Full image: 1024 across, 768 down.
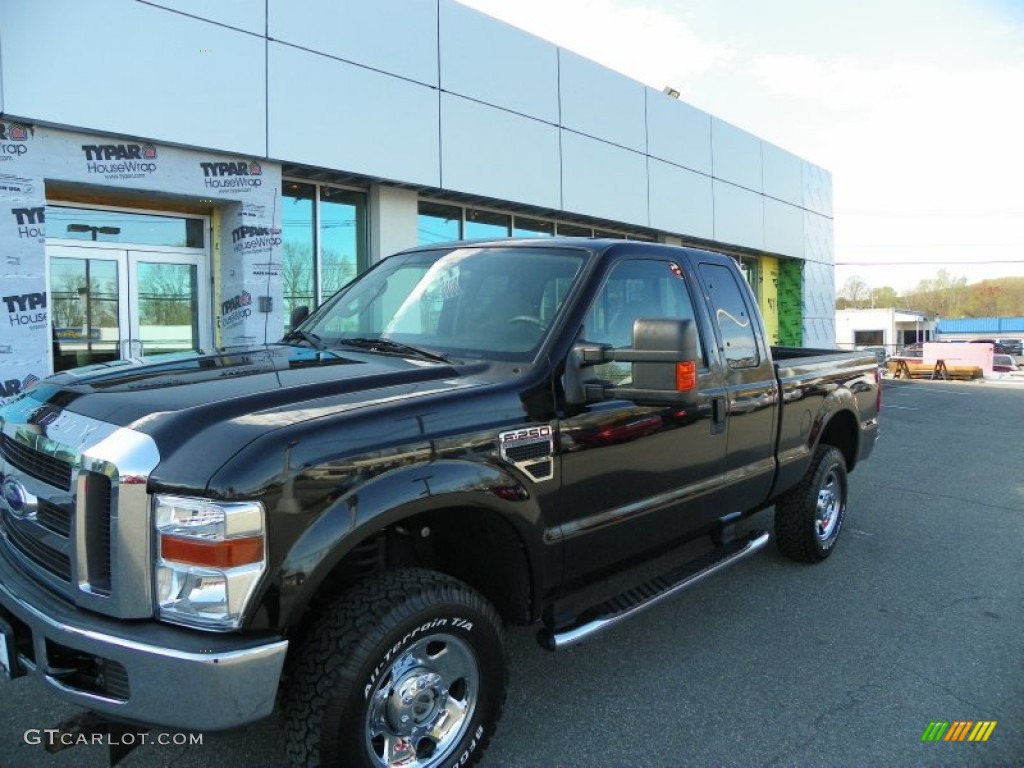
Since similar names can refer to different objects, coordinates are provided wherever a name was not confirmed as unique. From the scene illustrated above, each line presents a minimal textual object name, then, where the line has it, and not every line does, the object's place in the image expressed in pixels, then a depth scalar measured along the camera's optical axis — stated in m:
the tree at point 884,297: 110.25
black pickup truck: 2.04
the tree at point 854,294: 107.94
